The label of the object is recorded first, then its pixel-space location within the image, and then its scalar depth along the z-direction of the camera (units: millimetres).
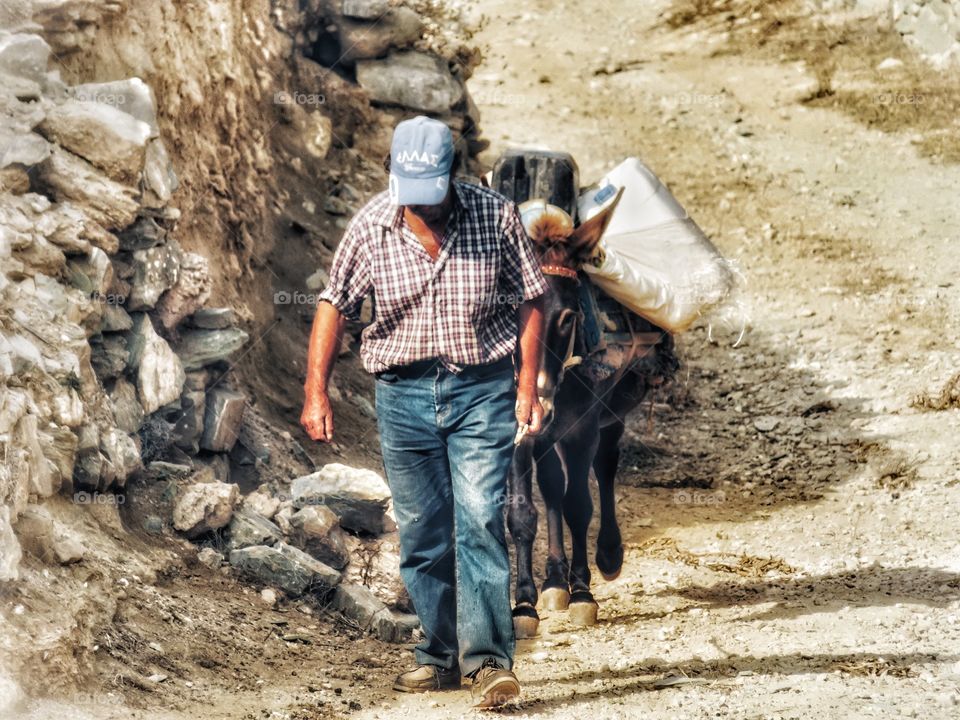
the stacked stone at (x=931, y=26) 38031
